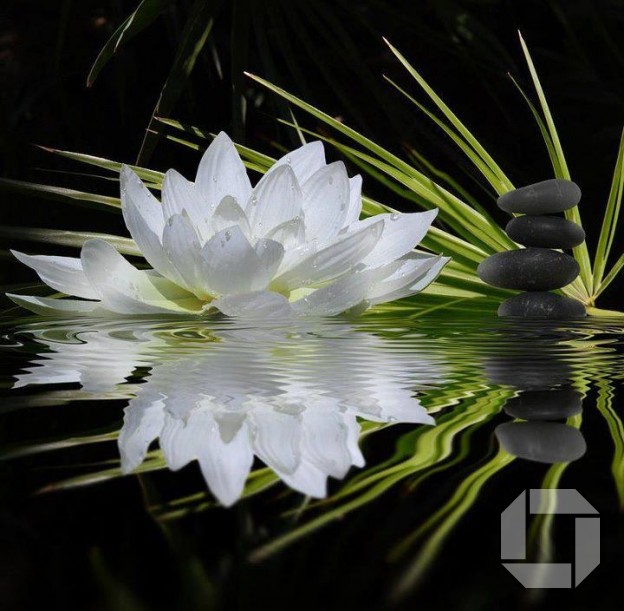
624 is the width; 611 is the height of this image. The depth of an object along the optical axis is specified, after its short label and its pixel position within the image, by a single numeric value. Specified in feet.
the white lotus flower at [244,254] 3.11
